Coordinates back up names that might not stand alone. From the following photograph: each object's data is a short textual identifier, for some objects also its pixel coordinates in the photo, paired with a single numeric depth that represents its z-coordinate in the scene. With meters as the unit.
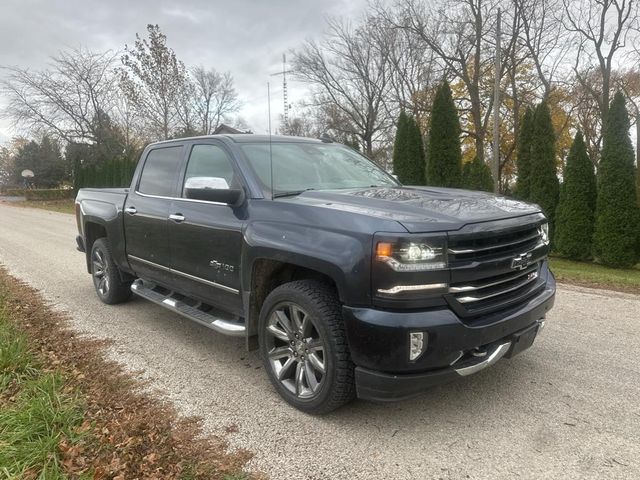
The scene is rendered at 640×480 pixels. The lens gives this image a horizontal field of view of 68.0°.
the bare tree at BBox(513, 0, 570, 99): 23.92
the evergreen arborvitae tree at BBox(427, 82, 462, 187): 15.19
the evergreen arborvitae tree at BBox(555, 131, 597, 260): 12.30
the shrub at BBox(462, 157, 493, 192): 14.99
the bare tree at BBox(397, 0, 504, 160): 25.64
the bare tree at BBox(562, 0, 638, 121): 23.64
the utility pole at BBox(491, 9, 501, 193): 19.06
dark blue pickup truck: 2.61
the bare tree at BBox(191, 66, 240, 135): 38.69
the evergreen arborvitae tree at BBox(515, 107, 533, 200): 13.98
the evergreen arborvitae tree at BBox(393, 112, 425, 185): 16.09
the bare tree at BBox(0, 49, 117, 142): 33.44
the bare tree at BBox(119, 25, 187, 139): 33.59
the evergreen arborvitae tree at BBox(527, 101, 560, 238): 13.40
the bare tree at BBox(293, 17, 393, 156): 32.34
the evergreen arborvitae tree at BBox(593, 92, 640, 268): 11.46
